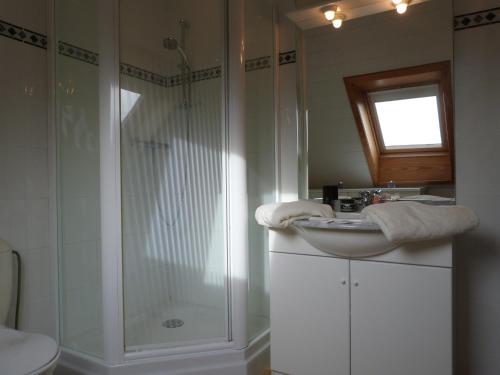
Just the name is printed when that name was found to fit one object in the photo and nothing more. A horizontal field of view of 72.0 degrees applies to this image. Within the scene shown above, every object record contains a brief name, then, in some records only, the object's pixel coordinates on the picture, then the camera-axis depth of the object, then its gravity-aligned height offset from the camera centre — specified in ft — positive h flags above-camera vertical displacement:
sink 4.13 -0.65
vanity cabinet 4.01 -1.69
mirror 5.18 +1.96
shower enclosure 4.76 +0.03
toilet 3.53 -1.81
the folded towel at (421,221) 3.83 -0.43
